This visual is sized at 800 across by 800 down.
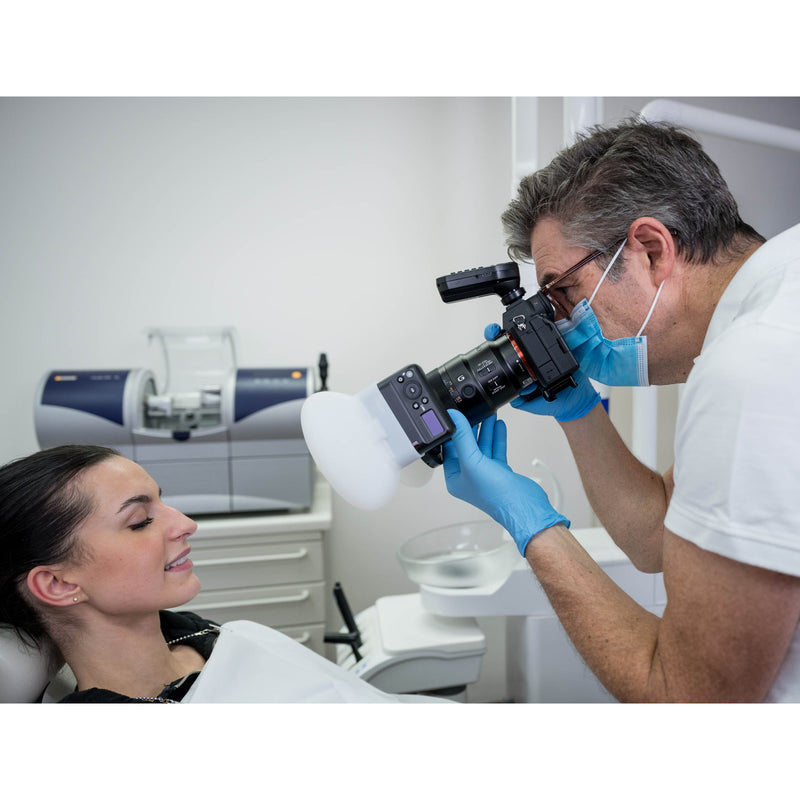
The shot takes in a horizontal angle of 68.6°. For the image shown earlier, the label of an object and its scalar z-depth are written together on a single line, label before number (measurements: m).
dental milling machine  1.92
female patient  1.01
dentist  0.62
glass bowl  1.51
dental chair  0.93
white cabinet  2.00
